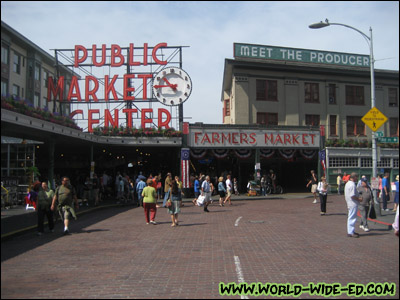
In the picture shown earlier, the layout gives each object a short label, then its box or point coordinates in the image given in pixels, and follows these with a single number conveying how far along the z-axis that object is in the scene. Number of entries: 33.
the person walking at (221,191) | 20.29
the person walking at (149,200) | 13.04
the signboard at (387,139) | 13.06
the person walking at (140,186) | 19.02
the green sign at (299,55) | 33.25
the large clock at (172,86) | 29.45
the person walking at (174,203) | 12.98
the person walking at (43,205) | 11.34
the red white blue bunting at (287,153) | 29.28
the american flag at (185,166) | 26.73
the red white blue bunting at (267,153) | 28.95
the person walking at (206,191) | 17.30
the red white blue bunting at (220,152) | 28.08
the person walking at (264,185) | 27.22
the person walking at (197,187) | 22.82
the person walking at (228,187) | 21.17
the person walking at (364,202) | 11.29
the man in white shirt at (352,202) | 10.27
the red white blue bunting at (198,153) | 27.88
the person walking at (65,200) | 11.27
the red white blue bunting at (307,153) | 29.83
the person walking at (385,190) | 16.79
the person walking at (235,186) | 27.92
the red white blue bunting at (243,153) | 28.53
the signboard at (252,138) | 27.61
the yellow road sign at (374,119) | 13.17
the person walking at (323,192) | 15.45
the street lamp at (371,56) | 14.77
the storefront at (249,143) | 27.70
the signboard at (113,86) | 30.31
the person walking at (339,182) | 29.30
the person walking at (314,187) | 21.33
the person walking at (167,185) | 17.02
